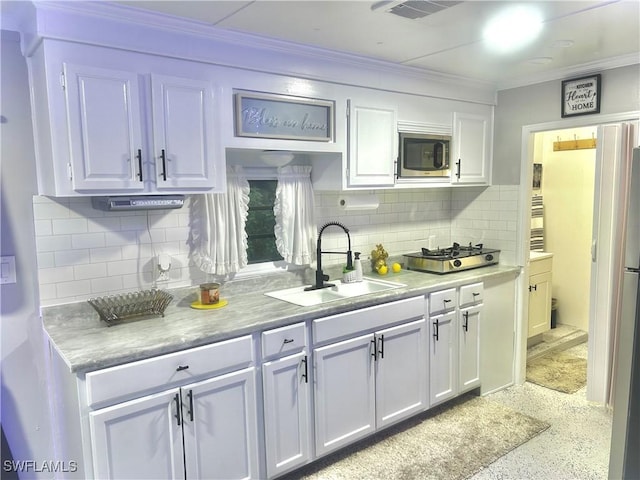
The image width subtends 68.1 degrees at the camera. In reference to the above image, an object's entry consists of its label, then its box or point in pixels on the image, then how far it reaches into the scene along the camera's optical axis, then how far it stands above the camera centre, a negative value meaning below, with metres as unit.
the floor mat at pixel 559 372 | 3.81 -1.57
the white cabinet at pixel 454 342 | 3.25 -1.08
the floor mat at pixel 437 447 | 2.70 -1.59
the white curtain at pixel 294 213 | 3.18 -0.14
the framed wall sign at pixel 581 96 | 3.25 +0.65
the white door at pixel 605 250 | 3.18 -0.43
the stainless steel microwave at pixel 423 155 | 3.36 +0.26
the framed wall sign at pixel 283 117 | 2.57 +0.44
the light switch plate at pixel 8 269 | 2.34 -0.36
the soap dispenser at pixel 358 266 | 3.35 -0.53
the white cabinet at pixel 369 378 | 2.70 -1.14
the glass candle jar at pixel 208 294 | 2.63 -0.55
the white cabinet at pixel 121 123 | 2.08 +0.34
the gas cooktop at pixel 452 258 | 3.51 -0.52
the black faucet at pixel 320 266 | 3.19 -0.50
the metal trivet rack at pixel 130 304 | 2.29 -0.55
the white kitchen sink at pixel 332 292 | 2.93 -0.66
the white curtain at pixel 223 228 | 2.82 -0.21
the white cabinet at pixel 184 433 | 1.97 -1.07
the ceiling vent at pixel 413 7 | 2.07 +0.82
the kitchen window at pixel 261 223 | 3.14 -0.20
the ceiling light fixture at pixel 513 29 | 2.26 +0.84
